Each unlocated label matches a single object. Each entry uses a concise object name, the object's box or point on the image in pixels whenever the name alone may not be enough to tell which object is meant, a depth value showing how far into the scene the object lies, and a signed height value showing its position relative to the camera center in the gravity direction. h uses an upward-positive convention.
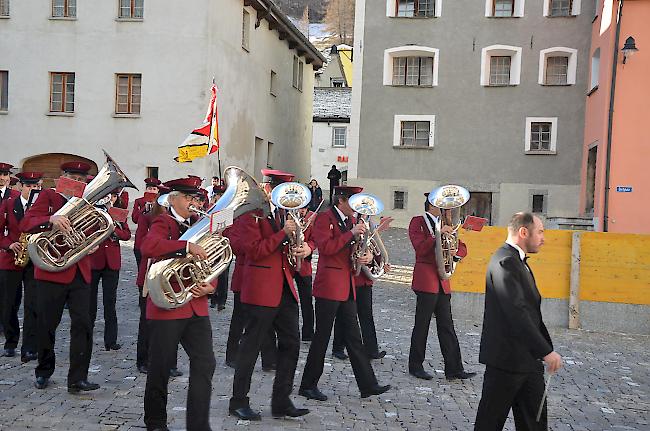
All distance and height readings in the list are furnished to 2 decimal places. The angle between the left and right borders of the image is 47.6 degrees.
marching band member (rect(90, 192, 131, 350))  8.84 -1.22
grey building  28.05 +3.42
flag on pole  13.75 +0.76
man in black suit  4.95 -1.01
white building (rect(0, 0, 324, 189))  24.42 +3.25
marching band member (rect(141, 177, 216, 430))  5.55 -1.19
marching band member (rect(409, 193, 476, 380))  8.23 -1.32
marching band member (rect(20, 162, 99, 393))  6.98 -1.23
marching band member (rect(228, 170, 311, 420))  6.49 -1.09
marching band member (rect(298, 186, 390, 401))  7.20 -1.17
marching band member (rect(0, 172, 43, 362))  8.30 -1.23
